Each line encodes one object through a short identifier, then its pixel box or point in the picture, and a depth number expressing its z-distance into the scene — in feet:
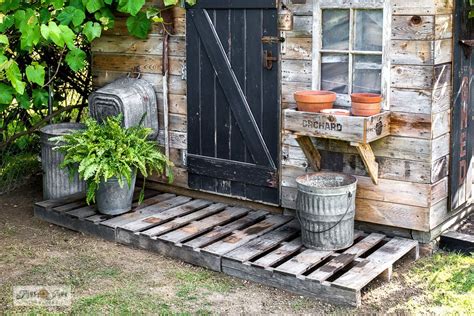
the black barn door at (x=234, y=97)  18.75
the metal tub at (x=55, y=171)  21.16
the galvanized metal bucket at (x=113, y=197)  19.49
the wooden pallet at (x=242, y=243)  15.48
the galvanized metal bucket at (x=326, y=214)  16.47
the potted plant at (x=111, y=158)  18.67
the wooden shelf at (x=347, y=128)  16.02
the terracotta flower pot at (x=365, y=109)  16.30
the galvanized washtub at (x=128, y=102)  20.31
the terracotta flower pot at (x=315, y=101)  16.89
